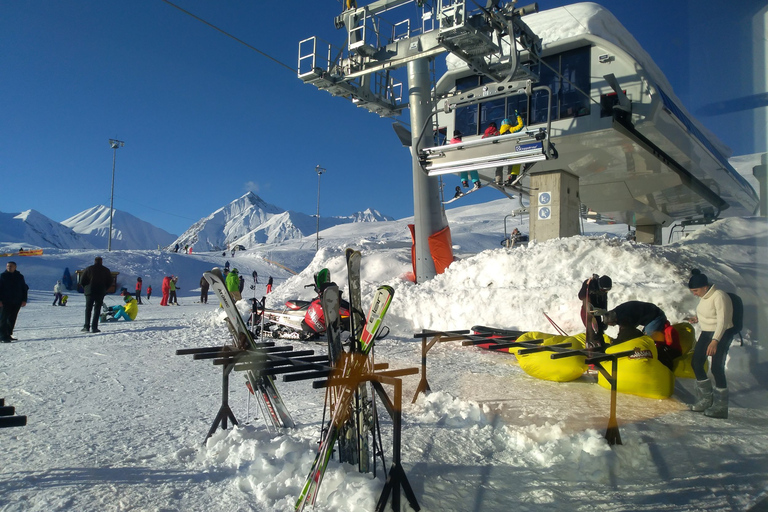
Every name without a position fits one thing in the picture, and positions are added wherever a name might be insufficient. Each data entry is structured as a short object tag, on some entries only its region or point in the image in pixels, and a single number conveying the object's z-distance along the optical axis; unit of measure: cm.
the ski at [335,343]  288
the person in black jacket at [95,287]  1012
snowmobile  948
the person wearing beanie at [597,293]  618
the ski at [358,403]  305
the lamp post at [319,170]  6291
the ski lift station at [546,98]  1298
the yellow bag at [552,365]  603
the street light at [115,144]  5003
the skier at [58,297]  2050
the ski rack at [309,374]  271
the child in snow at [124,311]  1360
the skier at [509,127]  868
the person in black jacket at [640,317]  612
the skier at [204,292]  2226
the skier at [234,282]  1504
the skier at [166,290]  2160
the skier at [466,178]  1290
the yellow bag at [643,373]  531
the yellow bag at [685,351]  617
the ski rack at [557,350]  389
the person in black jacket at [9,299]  872
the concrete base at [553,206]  1486
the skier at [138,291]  2259
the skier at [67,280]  3175
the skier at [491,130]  984
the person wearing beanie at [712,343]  465
